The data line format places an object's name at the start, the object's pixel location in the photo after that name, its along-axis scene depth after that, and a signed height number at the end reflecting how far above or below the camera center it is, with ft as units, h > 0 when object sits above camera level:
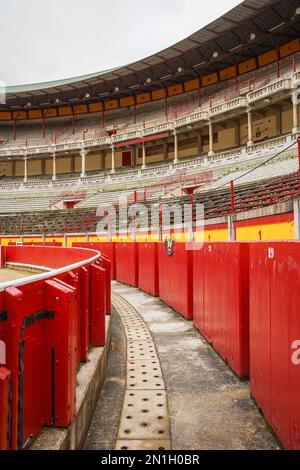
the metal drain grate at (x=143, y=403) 9.45 -4.89
